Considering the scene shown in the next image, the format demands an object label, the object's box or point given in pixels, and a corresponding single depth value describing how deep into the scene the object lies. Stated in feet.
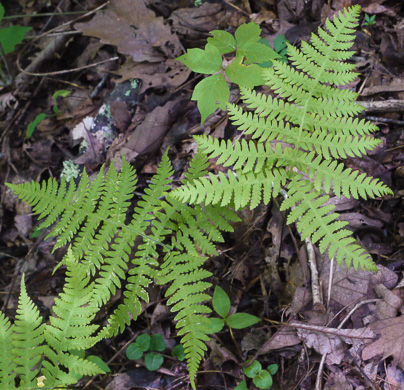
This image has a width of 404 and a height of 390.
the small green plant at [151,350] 9.65
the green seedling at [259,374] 8.34
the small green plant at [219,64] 9.62
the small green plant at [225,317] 8.89
